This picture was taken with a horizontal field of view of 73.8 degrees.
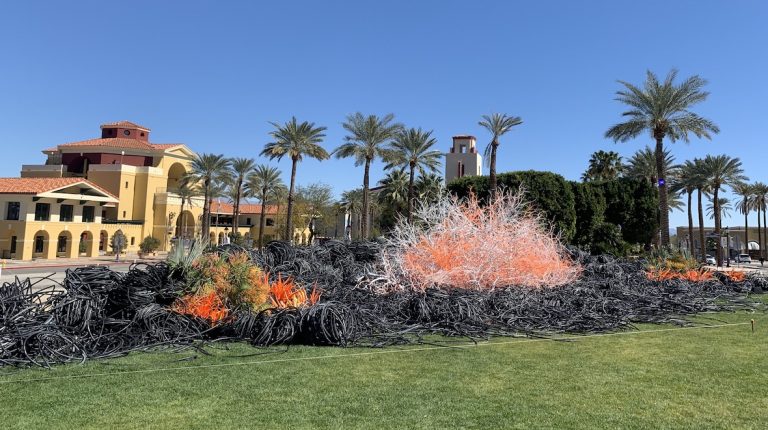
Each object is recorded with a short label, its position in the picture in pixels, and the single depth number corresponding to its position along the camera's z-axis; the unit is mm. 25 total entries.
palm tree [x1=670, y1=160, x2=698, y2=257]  48500
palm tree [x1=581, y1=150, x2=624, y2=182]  50938
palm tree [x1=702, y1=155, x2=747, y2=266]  47819
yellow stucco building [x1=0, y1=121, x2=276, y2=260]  42562
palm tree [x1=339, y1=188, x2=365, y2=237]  70625
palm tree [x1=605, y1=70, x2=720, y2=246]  30734
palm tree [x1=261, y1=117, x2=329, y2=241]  43156
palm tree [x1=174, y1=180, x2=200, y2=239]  61594
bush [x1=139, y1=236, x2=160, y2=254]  50688
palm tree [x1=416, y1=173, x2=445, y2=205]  49938
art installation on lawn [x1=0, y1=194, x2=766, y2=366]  8070
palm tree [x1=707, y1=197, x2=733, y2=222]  81956
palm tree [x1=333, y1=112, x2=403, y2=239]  40062
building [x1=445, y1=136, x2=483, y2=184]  71125
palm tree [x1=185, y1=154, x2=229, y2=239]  52719
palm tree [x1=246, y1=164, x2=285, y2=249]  59094
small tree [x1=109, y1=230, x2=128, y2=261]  44312
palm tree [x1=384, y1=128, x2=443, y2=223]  41781
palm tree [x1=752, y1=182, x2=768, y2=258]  62403
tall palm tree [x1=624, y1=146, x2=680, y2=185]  45719
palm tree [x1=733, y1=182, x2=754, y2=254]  62581
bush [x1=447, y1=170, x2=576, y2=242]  34781
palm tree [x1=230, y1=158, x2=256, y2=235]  54719
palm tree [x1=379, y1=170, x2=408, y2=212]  54781
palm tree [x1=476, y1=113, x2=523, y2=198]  35500
